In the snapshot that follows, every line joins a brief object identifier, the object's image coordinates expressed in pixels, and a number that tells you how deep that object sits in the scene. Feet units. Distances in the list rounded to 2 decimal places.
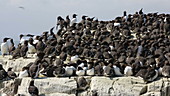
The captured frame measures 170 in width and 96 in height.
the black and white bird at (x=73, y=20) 113.10
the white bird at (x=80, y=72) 69.00
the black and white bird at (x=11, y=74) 71.72
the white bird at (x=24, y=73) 70.03
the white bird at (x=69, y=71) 69.21
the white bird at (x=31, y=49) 87.20
